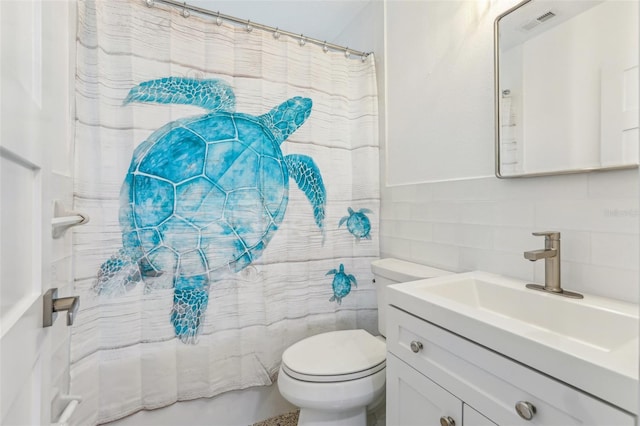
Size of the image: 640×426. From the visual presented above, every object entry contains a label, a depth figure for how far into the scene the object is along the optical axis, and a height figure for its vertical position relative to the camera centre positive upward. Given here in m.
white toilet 1.18 -0.65
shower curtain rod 1.39 +0.95
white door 0.40 +0.01
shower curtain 1.27 +0.05
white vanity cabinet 0.58 -0.41
